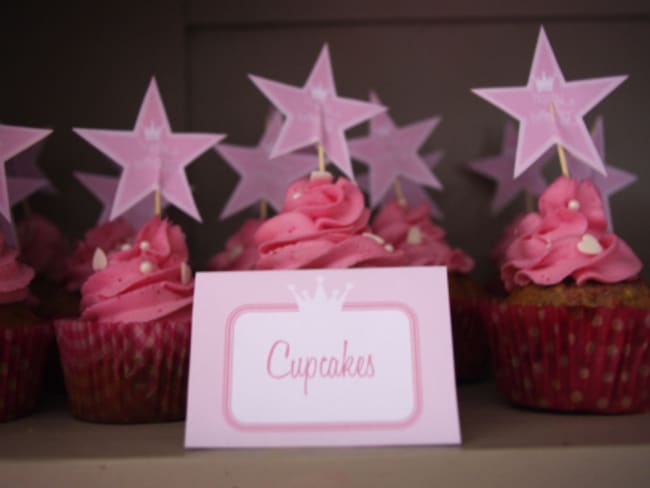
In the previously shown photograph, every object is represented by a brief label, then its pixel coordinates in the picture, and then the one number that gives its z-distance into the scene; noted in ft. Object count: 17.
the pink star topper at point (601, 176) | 1.67
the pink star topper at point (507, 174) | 1.78
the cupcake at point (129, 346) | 1.37
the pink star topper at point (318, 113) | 1.49
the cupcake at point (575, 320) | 1.37
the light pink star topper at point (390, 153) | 1.75
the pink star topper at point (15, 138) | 1.43
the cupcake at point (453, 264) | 1.62
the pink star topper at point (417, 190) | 1.80
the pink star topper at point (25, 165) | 1.71
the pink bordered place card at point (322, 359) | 1.21
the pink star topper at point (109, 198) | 1.68
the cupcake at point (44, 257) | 1.65
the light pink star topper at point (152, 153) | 1.48
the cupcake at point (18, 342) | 1.39
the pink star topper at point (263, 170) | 1.72
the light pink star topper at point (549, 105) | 1.46
